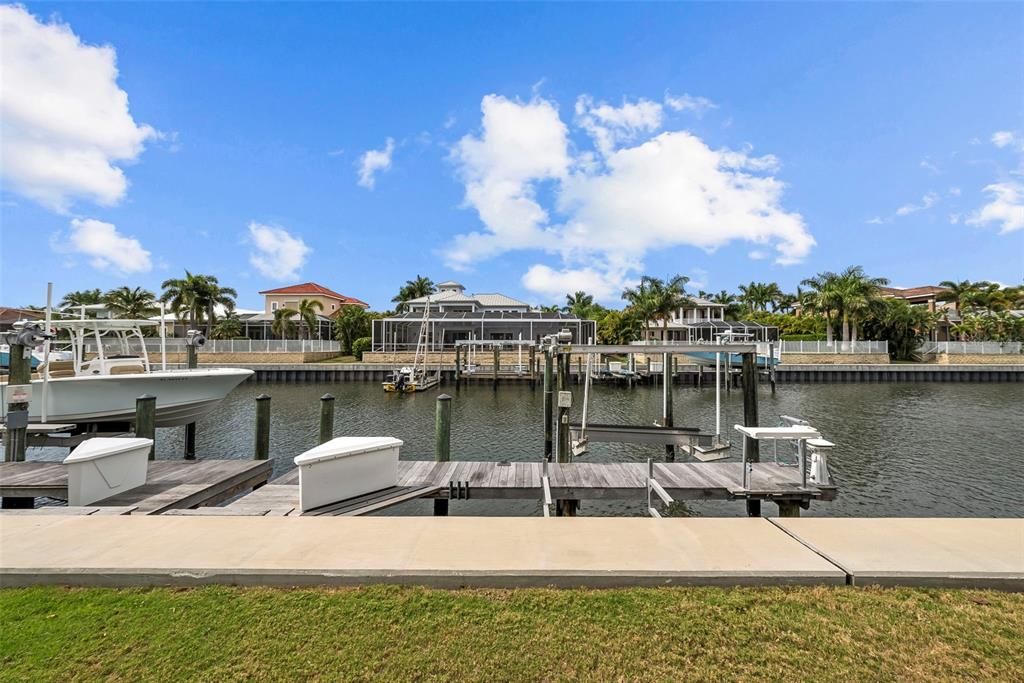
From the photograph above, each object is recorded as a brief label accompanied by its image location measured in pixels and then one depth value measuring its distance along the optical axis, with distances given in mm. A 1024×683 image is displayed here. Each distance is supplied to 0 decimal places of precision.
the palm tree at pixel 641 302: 46994
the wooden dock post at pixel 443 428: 9719
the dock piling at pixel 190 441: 13802
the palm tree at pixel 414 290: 70812
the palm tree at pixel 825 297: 46438
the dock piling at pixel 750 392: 9910
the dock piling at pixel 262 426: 10461
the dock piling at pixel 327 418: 10586
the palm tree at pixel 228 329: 53188
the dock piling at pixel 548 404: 10469
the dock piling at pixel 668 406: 12586
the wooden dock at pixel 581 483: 7039
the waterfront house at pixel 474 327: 45562
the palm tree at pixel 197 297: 49781
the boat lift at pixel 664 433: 10250
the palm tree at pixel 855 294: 45531
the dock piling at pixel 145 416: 10031
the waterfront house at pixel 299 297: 70812
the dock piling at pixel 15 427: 9414
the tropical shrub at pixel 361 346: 48319
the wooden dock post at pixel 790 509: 7184
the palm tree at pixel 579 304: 70012
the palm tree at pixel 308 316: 53753
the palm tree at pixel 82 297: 58094
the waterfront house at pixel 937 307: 55778
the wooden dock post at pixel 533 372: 35184
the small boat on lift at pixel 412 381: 31047
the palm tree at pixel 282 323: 53719
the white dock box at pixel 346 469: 6156
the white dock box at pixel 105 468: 6289
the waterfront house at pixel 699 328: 50919
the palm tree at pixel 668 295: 46438
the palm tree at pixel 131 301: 51844
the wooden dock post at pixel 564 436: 8461
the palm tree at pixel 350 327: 51562
